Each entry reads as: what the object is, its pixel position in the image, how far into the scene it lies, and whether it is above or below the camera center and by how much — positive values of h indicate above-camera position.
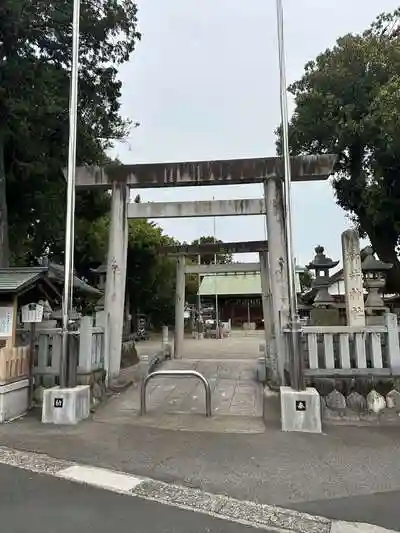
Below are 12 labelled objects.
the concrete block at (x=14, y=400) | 7.32 -1.22
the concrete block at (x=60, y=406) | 7.23 -1.27
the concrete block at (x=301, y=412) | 6.86 -1.36
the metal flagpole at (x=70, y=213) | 7.60 +2.07
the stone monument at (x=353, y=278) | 8.71 +0.86
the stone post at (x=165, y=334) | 24.11 -0.50
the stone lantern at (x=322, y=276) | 11.21 +1.20
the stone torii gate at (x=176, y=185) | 9.69 +3.02
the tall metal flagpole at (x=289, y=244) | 7.25 +1.39
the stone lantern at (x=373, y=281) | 10.63 +0.96
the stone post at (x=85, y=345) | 8.49 -0.35
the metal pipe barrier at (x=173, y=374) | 7.60 -1.01
